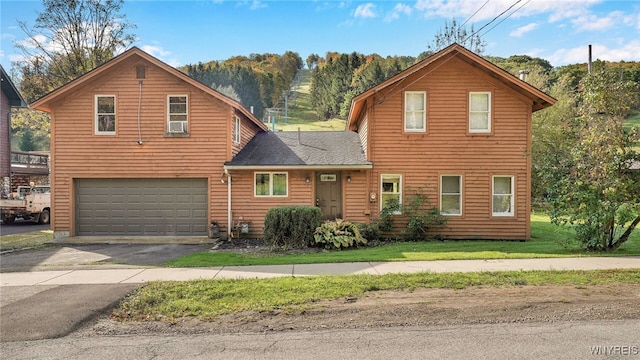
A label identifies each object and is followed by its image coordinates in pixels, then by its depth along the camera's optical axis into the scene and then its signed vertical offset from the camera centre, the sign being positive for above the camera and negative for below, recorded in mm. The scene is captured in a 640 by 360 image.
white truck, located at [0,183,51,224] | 19438 -1822
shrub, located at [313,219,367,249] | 11188 -1904
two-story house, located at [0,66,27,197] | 22925 +3393
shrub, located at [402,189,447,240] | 13191 -1487
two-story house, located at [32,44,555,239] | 13516 +601
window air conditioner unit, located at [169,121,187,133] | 13867 +1801
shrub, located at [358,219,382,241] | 12953 -2001
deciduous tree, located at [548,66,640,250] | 9219 +179
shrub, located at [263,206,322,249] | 11156 -1614
